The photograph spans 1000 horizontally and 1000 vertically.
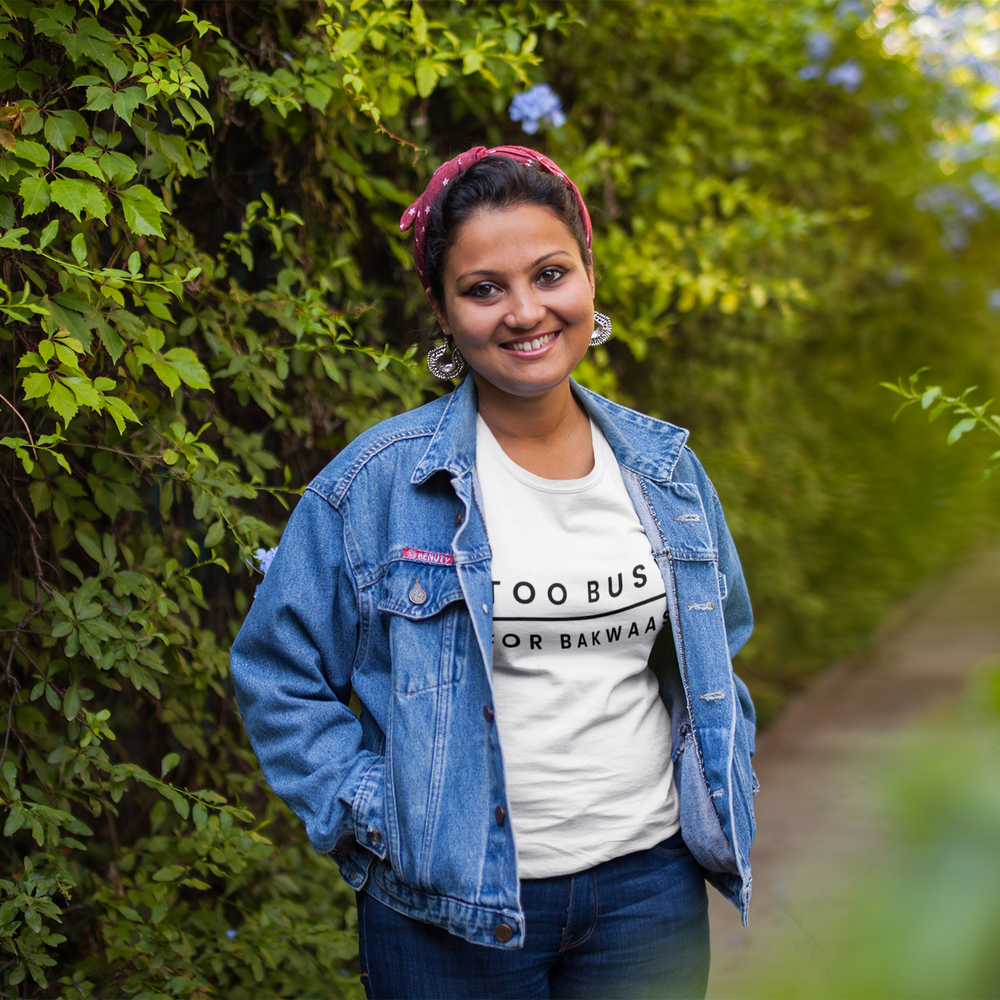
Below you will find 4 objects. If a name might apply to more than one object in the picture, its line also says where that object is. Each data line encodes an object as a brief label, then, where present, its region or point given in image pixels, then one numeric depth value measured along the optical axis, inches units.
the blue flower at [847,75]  174.2
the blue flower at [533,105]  95.7
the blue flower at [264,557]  69.0
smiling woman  55.4
